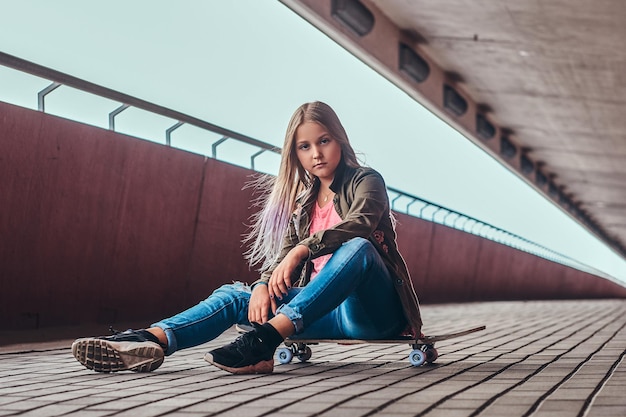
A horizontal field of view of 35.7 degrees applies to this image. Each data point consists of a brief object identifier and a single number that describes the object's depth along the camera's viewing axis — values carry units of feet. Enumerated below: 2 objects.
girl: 12.82
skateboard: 13.75
